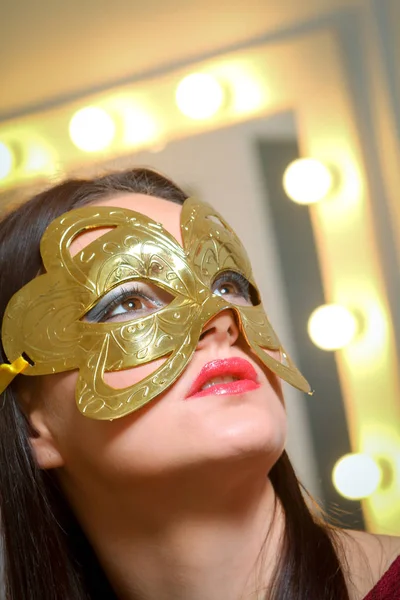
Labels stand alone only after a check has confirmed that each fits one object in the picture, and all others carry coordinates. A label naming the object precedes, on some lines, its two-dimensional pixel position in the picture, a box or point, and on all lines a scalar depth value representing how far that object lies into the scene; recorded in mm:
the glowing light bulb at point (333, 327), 1732
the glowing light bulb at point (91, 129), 1748
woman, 1381
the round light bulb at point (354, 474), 1716
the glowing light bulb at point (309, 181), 1754
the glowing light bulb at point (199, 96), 1754
